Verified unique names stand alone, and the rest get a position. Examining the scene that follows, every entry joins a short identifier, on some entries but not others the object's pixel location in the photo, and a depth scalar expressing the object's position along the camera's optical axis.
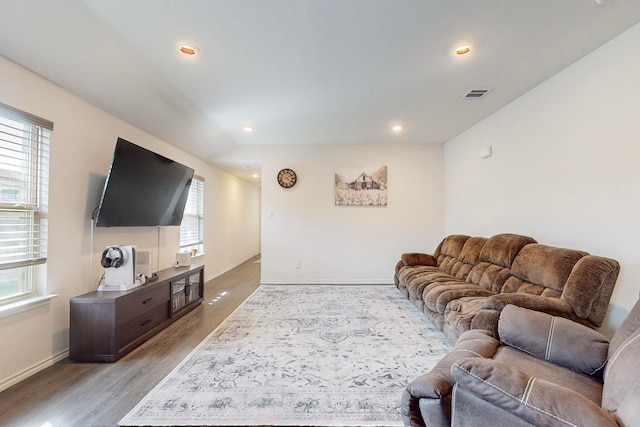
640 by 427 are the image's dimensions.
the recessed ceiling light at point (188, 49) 2.11
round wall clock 4.88
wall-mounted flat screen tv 2.51
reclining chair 0.89
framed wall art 4.87
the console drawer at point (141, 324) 2.32
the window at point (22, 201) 1.94
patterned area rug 1.62
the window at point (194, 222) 4.46
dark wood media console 2.23
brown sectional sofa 1.88
